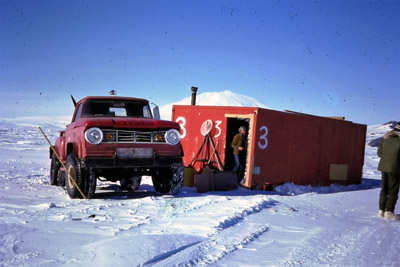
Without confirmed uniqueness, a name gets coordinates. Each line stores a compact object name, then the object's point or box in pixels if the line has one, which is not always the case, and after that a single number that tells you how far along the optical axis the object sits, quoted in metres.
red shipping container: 10.48
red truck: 6.70
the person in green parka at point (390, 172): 6.62
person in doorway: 10.32
